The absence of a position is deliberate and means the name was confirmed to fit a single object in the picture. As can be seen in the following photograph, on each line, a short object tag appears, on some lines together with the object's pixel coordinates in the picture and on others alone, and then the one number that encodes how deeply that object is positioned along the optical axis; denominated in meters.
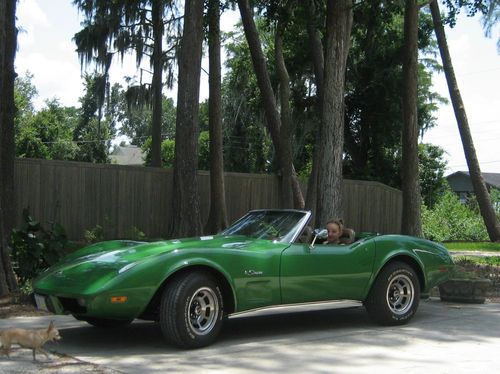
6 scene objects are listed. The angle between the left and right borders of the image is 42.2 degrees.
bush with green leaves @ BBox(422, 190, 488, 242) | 27.84
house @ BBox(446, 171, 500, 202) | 59.66
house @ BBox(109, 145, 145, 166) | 67.96
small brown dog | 5.68
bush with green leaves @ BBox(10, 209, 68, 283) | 9.86
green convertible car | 5.97
